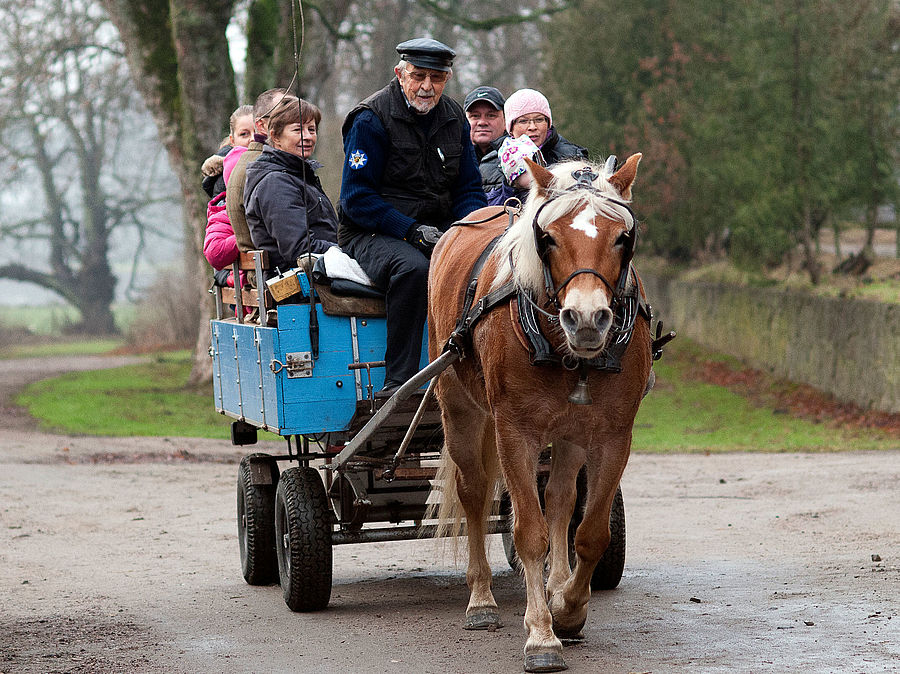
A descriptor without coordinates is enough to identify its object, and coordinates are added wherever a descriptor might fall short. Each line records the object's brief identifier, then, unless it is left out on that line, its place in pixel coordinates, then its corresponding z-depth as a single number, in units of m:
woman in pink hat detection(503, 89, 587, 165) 13.62
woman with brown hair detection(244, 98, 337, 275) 14.01
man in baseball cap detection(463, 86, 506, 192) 15.42
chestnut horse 9.96
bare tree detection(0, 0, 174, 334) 71.94
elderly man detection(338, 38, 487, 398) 13.26
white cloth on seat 13.32
